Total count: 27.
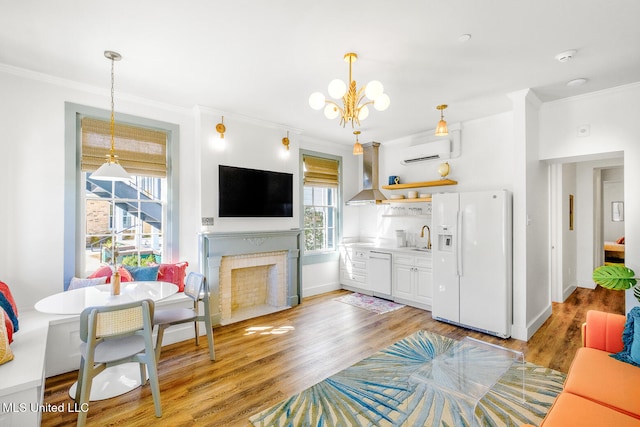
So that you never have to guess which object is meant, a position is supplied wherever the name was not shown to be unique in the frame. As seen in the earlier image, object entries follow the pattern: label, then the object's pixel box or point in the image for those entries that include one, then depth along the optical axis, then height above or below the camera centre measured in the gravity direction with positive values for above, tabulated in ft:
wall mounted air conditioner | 15.23 +3.30
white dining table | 7.38 -2.25
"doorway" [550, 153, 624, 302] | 16.16 -0.61
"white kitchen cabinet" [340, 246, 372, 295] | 17.63 -3.36
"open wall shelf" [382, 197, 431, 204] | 15.87 +0.76
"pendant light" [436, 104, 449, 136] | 10.89 +3.09
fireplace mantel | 12.81 -1.65
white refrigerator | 11.50 -1.89
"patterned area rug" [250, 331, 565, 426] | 6.97 -4.78
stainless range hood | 18.10 +2.36
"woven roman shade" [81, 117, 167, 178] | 10.87 +2.59
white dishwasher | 16.24 -3.29
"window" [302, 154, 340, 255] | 17.78 +0.63
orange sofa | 5.13 -3.42
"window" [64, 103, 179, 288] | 10.46 +0.72
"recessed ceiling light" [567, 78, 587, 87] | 9.96 +4.43
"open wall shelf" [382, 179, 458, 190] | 15.12 +1.59
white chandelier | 7.15 +2.91
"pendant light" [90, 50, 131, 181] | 8.27 +1.24
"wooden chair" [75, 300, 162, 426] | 6.56 -3.04
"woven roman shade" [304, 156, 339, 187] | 17.59 +2.54
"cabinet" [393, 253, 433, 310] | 14.70 -3.35
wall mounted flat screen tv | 13.28 +1.01
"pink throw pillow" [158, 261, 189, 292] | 11.67 -2.35
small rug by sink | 15.15 -4.76
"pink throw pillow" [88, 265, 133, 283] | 10.50 -2.12
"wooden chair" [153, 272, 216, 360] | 9.06 -3.21
